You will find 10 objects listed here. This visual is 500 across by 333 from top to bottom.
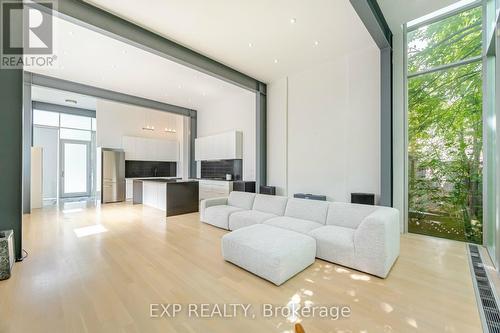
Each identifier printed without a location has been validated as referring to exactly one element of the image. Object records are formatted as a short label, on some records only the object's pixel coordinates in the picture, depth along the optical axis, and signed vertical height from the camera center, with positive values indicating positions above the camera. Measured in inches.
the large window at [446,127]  134.2 +26.6
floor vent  66.2 -47.8
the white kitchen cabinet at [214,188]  261.9 -28.0
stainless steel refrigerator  284.8 -12.1
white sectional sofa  94.1 -33.3
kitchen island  207.3 -30.3
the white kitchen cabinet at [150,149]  313.9 +26.4
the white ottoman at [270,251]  87.4 -37.1
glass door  314.3 -3.2
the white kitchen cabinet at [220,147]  274.4 +26.9
